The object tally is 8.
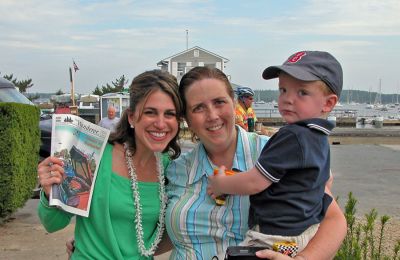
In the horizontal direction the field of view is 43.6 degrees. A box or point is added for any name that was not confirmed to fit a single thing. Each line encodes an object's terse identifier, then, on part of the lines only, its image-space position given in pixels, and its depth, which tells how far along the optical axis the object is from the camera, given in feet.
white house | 145.18
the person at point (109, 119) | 44.48
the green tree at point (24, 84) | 174.64
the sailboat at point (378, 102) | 503.12
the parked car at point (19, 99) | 31.96
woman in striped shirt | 7.68
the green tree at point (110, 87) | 206.41
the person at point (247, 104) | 35.28
